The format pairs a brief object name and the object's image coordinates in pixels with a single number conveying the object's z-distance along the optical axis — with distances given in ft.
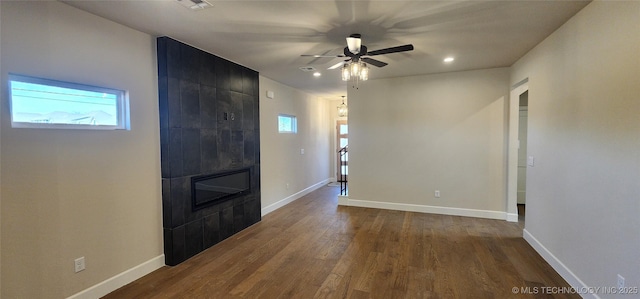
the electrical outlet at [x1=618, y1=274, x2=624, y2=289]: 6.50
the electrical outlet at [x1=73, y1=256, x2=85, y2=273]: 7.79
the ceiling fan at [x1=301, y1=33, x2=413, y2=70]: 8.54
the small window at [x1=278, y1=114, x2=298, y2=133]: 18.69
